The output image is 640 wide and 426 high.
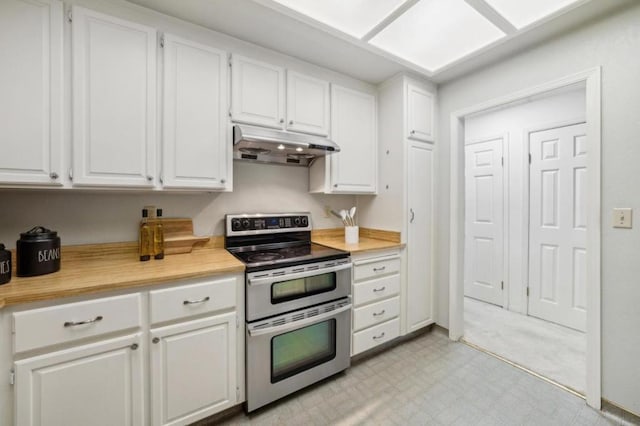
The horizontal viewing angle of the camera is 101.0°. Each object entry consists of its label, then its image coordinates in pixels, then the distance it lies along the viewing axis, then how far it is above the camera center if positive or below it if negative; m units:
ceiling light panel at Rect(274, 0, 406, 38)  1.65 +1.31
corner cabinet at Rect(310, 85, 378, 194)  2.35 +0.59
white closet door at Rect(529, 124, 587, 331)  2.65 -0.16
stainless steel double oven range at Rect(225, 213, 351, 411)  1.60 -0.66
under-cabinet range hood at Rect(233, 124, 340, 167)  1.82 +0.50
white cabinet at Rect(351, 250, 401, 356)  2.11 -0.74
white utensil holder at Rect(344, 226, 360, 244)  2.43 -0.22
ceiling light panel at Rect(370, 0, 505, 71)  1.72 +1.31
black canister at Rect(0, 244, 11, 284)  1.18 -0.25
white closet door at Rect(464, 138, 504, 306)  3.25 -0.13
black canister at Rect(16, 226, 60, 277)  1.29 -0.21
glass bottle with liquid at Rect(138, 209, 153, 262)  1.66 -0.19
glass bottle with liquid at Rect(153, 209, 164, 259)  1.70 -0.19
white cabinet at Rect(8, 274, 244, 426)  1.11 -0.71
